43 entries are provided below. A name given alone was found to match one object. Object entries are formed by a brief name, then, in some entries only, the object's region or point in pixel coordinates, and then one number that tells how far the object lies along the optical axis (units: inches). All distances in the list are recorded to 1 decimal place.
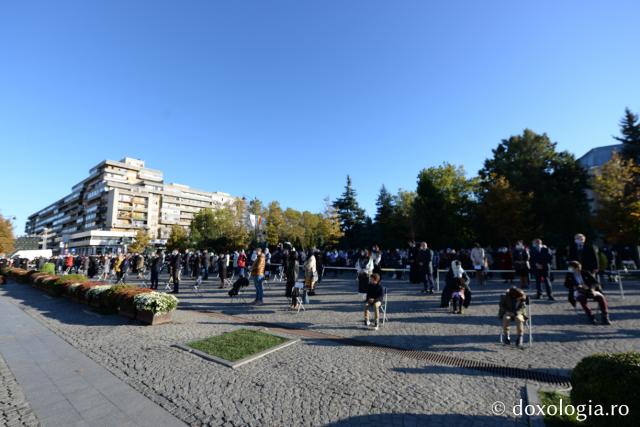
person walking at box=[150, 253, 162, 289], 641.0
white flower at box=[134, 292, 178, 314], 369.7
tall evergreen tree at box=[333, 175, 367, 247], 2058.2
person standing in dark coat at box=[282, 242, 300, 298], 462.7
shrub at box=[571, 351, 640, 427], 112.7
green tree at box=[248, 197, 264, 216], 1999.3
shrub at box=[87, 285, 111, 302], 457.0
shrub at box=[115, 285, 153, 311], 402.0
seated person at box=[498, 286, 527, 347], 263.4
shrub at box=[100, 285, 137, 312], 423.9
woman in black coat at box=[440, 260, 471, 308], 381.4
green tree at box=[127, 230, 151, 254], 2583.7
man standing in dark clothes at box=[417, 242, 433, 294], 503.5
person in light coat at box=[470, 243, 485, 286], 557.3
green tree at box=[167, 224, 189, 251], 2124.0
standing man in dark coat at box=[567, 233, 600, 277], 347.9
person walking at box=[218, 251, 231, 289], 669.9
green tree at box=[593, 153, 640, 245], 840.9
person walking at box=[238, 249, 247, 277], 535.5
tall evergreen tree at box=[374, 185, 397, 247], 1644.8
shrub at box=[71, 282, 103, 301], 502.0
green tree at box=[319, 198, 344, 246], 1833.2
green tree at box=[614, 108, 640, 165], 1365.7
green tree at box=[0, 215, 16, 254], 1704.0
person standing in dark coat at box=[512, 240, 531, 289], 472.1
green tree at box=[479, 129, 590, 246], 1224.2
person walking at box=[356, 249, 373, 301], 407.5
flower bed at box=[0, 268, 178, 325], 373.4
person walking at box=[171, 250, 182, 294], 605.2
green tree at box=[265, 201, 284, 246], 1875.0
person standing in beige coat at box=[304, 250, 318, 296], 449.7
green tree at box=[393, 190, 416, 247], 1499.8
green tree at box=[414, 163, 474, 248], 1401.3
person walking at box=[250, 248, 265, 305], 470.3
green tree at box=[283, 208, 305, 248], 1856.5
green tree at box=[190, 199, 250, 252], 1731.1
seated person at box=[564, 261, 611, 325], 306.3
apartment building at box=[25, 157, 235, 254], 3196.4
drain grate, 201.3
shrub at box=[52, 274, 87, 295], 567.8
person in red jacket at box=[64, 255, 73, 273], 1123.5
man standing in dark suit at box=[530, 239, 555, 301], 414.9
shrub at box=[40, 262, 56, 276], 838.8
